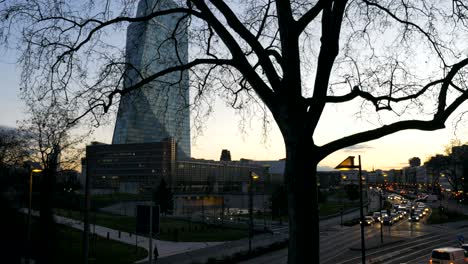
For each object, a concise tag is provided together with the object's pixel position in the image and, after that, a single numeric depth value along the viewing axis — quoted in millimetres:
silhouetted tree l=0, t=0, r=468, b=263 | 7242
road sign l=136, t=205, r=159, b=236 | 11711
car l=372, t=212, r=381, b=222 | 73150
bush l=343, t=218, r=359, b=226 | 66406
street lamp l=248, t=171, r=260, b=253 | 33900
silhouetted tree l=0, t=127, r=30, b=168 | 39378
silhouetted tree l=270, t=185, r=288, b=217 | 78250
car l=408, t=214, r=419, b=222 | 69656
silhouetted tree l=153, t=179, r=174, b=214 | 90188
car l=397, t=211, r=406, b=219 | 79438
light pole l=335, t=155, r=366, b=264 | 14125
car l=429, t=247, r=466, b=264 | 27094
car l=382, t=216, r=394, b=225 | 62500
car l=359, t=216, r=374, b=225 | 67375
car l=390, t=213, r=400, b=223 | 71644
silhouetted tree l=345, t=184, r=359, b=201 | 114312
